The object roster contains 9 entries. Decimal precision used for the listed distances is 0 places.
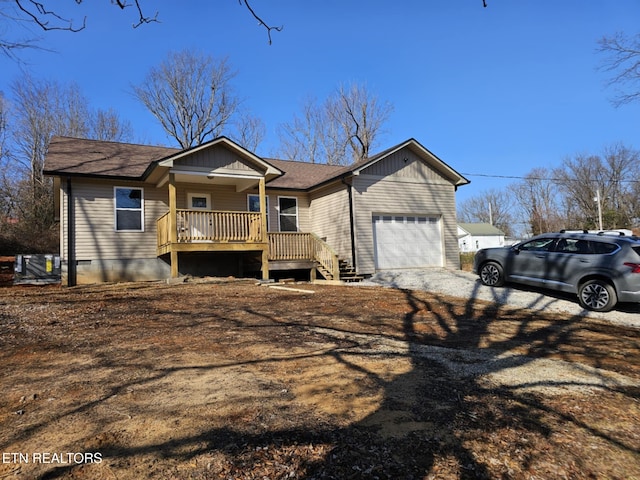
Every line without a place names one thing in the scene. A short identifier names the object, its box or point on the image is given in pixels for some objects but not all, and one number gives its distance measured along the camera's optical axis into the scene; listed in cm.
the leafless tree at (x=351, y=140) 3316
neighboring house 5741
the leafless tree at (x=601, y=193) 4484
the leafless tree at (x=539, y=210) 4484
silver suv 837
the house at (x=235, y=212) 1274
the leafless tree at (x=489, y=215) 6334
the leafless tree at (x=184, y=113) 3083
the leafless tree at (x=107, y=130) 3181
